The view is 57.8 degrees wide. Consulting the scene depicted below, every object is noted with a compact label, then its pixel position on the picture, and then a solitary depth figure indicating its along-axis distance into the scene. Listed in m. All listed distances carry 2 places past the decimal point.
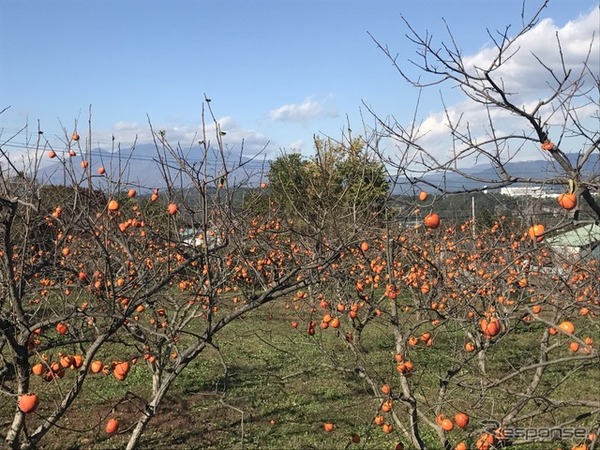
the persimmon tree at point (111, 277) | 2.58
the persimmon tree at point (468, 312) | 2.47
